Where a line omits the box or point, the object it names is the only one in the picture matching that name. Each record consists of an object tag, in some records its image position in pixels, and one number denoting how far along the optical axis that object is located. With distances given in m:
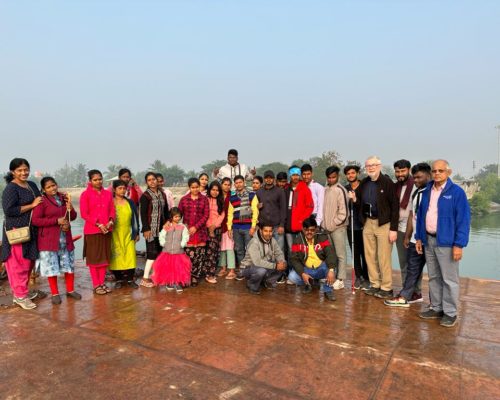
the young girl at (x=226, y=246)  4.99
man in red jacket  4.64
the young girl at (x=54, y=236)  3.82
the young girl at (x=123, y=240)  4.52
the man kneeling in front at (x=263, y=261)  4.29
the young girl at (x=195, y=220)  4.66
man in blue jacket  3.15
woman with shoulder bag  3.59
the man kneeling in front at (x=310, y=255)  4.22
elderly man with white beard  3.90
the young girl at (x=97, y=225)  4.12
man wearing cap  4.64
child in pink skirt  4.43
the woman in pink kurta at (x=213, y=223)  4.85
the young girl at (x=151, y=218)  4.67
